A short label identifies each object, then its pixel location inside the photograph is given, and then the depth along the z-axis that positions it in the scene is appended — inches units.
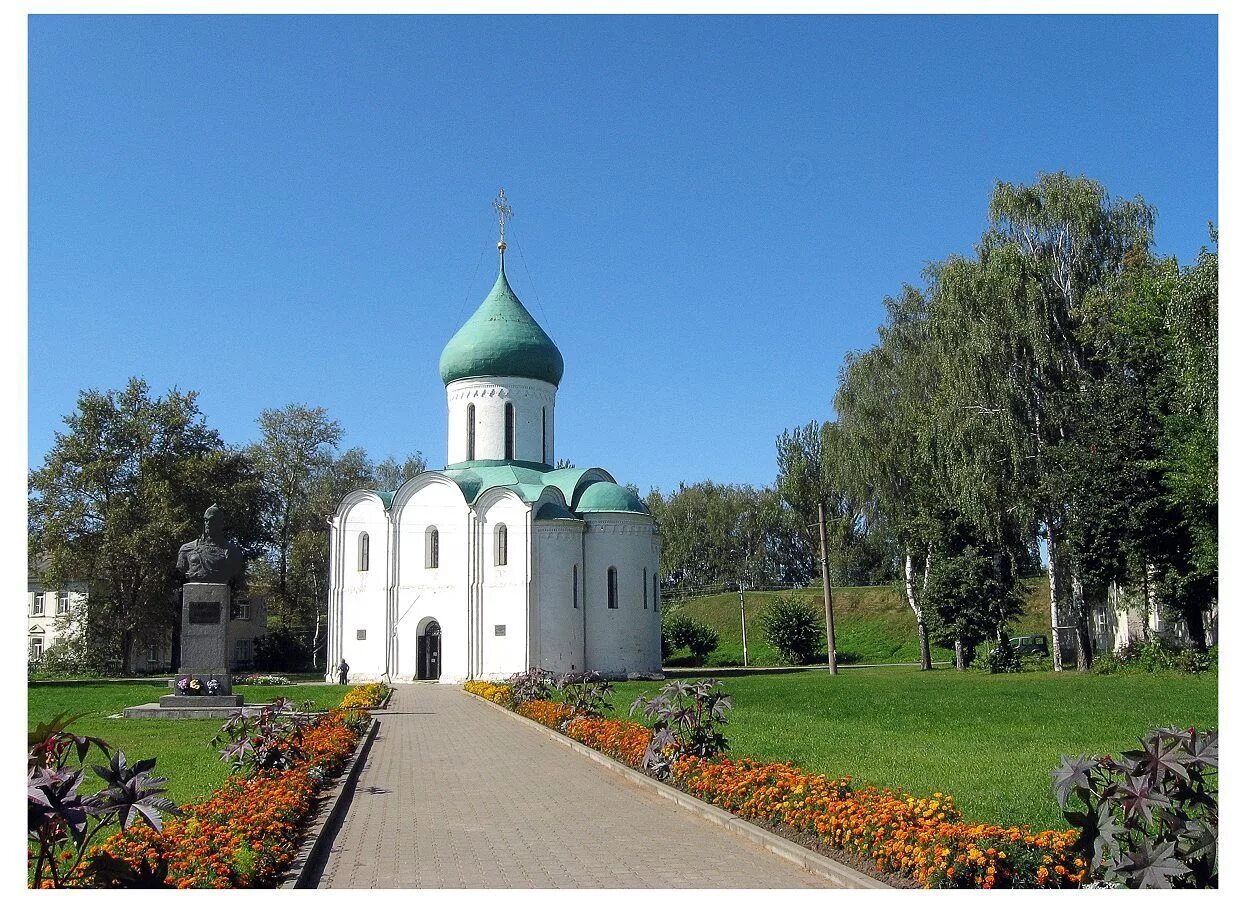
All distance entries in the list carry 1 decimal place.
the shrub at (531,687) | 852.6
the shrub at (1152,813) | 216.2
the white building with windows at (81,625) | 1590.8
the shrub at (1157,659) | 1038.4
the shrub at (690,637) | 2010.3
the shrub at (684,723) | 427.2
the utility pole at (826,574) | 1237.1
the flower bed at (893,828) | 240.5
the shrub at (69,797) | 181.9
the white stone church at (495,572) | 1337.4
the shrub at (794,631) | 1860.2
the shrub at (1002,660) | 1270.9
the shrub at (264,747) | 431.2
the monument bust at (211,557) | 761.6
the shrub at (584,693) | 671.8
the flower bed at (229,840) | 237.9
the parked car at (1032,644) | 1644.9
